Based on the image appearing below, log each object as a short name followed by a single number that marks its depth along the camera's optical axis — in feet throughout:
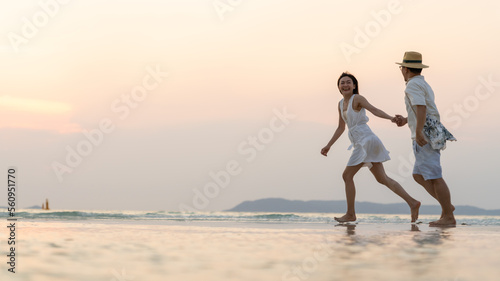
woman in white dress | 49.19
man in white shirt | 42.19
